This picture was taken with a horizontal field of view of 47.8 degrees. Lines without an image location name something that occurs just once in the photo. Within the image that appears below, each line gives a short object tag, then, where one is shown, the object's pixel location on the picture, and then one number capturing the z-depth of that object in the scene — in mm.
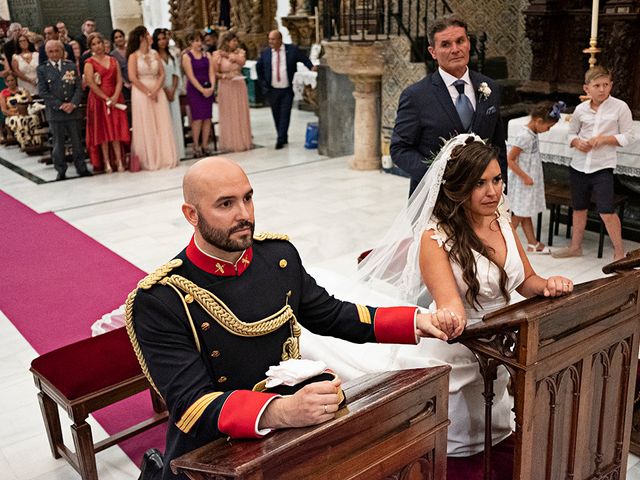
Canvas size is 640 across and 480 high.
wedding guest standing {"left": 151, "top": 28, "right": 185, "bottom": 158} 9823
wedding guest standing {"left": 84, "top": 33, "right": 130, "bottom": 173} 9055
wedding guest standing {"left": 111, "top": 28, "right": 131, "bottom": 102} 9758
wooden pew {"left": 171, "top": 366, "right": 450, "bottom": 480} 1547
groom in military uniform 1815
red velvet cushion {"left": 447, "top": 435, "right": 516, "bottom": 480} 2799
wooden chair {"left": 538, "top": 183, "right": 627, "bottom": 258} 5641
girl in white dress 5551
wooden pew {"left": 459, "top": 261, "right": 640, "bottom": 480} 2113
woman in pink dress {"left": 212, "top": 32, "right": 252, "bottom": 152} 10492
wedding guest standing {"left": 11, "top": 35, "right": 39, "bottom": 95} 10828
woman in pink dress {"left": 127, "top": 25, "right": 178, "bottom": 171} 9266
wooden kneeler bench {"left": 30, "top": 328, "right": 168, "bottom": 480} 2988
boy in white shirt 5242
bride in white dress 2676
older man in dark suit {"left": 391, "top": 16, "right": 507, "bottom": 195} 3807
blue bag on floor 10680
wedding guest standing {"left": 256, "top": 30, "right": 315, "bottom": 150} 10664
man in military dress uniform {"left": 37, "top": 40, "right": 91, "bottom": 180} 8750
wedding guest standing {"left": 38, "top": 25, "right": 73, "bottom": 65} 10758
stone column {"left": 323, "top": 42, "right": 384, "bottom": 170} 8531
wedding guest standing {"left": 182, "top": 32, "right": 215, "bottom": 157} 10117
